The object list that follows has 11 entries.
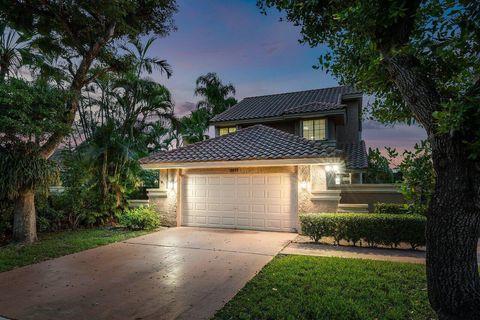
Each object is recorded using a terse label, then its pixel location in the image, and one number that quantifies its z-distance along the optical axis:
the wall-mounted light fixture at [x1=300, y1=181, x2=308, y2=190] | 9.59
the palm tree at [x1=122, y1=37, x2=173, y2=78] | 15.71
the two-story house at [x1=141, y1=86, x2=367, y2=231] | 9.50
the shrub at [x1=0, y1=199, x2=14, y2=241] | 8.41
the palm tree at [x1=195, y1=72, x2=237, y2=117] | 28.02
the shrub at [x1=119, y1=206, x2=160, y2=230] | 10.37
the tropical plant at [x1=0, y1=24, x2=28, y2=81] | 8.41
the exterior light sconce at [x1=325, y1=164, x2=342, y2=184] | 9.53
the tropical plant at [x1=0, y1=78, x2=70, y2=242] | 7.21
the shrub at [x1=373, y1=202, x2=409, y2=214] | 11.58
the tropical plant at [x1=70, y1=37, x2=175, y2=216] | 11.35
